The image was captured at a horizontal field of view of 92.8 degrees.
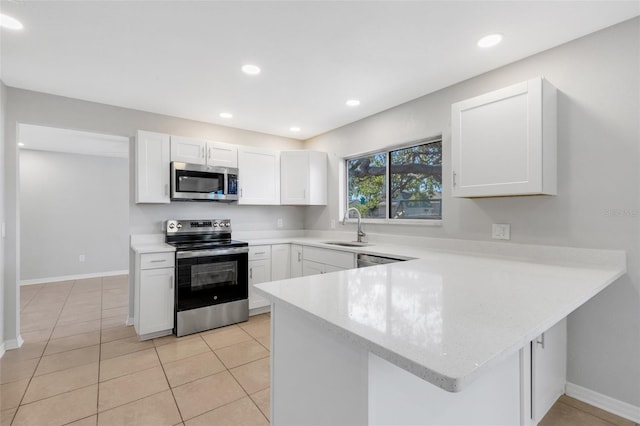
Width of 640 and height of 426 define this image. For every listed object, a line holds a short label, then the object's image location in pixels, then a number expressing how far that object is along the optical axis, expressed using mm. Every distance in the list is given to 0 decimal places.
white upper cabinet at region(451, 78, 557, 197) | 1906
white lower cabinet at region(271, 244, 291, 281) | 3688
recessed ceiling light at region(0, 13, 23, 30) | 1779
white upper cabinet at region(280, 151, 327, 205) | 4062
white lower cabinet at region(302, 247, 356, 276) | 2942
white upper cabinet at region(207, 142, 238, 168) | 3553
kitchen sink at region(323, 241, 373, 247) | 3367
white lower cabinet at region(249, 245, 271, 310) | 3521
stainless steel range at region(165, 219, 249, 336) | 2988
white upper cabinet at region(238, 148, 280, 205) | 3795
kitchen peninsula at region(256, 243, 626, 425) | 746
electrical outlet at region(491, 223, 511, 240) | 2293
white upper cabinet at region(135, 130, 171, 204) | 3143
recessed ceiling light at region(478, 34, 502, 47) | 1958
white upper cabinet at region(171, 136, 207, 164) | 3338
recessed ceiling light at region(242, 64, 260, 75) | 2373
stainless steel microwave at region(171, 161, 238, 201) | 3279
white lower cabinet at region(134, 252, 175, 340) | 2855
